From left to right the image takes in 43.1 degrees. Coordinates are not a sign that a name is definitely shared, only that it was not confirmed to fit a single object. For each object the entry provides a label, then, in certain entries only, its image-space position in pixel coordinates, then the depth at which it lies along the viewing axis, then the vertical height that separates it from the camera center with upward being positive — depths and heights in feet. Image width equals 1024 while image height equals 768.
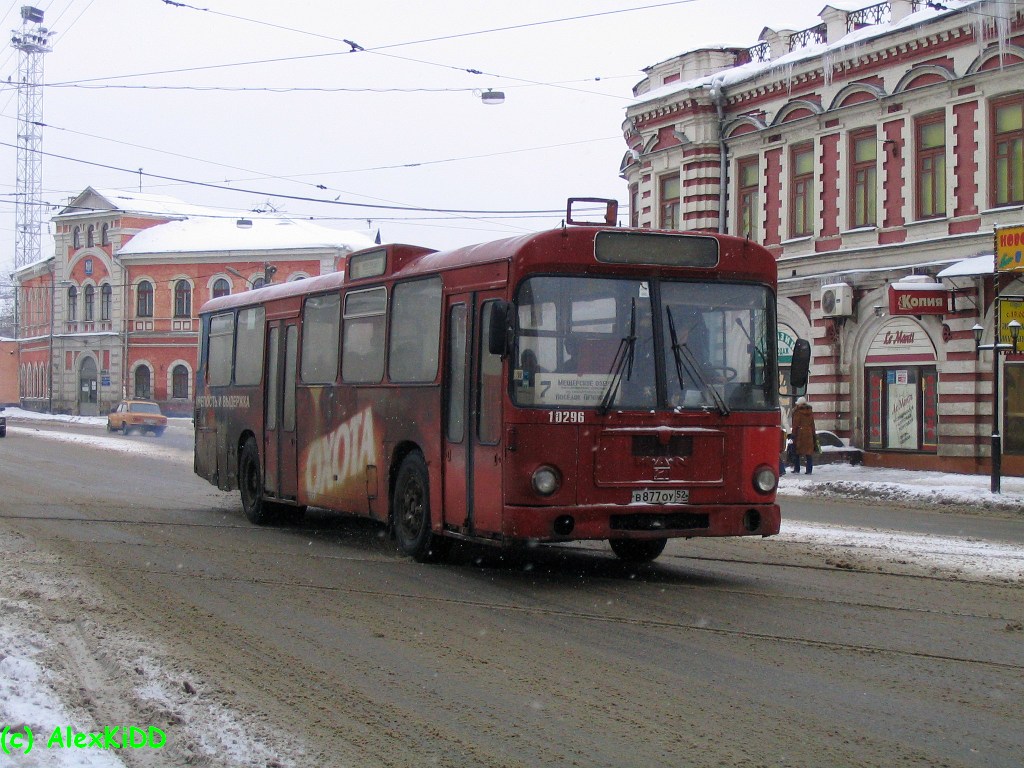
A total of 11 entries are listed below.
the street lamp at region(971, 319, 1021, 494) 71.26 -0.80
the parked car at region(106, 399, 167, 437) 171.63 -2.44
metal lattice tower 241.14 +52.81
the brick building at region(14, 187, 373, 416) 245.24 +23.46
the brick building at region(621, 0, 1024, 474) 87.97 +16.75
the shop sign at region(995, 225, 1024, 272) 78.89 +9.70
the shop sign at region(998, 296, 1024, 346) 71.72 +5.17
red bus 33.22 +0.33
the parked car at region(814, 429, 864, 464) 97.30 -3.40
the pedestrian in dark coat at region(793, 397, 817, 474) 88.07 -1.68
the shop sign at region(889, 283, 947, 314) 89.40 +7.47
